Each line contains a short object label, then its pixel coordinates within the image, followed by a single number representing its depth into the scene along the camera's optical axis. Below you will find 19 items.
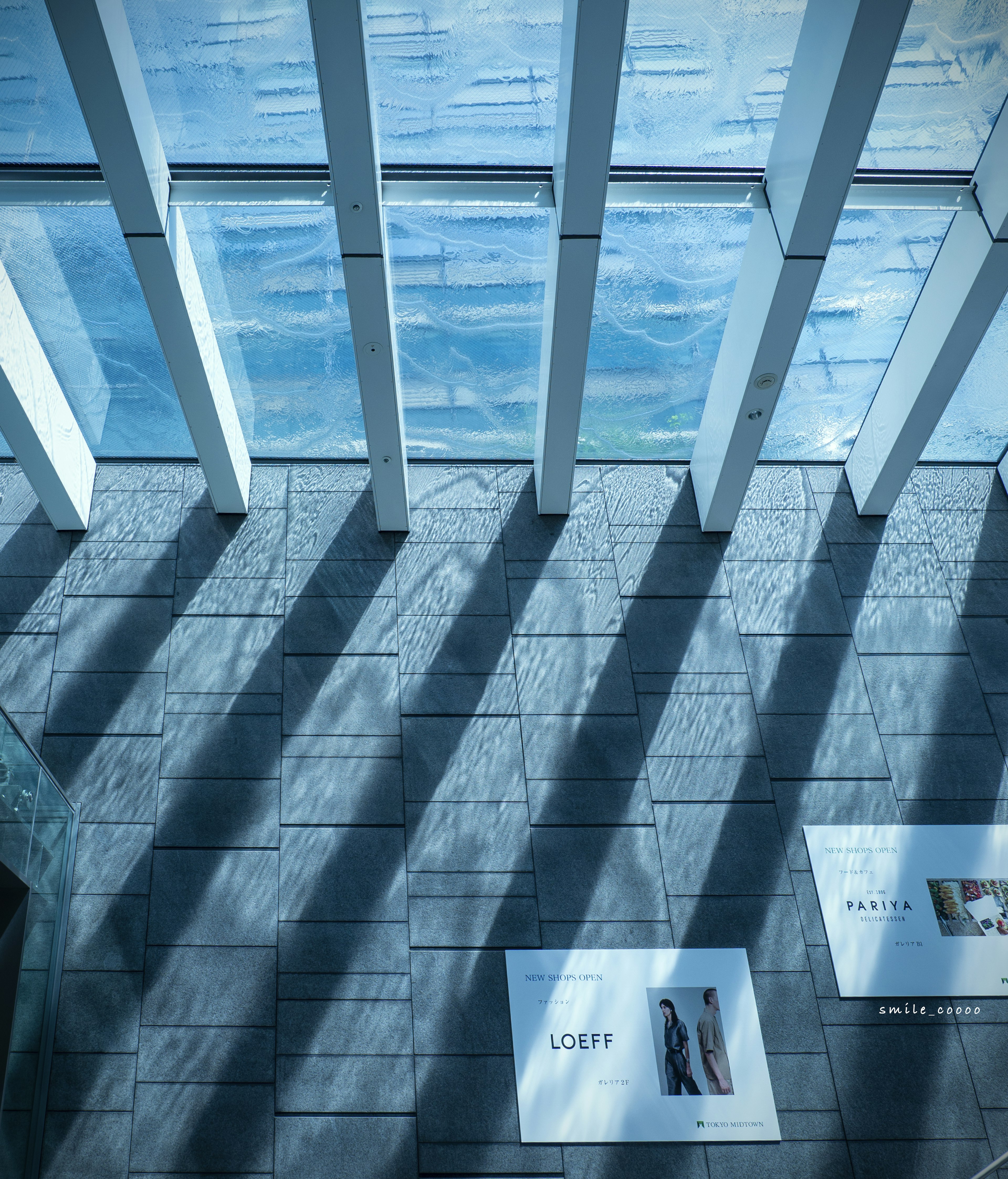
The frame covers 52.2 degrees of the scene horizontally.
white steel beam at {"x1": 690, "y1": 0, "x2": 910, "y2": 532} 5.06
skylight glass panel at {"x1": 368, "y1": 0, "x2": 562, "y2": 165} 5.32
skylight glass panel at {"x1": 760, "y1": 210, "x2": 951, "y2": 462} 6.58
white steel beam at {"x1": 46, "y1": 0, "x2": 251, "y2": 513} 4.93
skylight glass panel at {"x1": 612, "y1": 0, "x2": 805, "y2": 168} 5.38
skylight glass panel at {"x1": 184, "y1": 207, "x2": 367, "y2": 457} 6.27
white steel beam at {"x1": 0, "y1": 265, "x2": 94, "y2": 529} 6.73
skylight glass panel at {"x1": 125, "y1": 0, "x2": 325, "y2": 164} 5.23
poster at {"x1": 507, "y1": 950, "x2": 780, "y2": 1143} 5.93
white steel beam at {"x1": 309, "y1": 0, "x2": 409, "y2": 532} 4.88
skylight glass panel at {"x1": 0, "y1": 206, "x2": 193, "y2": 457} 6.27
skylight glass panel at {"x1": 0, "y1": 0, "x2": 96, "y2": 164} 5.14
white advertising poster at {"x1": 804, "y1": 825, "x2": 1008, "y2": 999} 6.43
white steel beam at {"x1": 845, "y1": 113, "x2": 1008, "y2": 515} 6.21
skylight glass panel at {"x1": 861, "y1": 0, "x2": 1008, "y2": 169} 5.40
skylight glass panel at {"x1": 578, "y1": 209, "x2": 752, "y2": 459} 6.51
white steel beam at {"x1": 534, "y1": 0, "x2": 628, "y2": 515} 5.02
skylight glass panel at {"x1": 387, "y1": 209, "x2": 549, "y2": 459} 6.39
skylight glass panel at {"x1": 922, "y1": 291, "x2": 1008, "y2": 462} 7.33
